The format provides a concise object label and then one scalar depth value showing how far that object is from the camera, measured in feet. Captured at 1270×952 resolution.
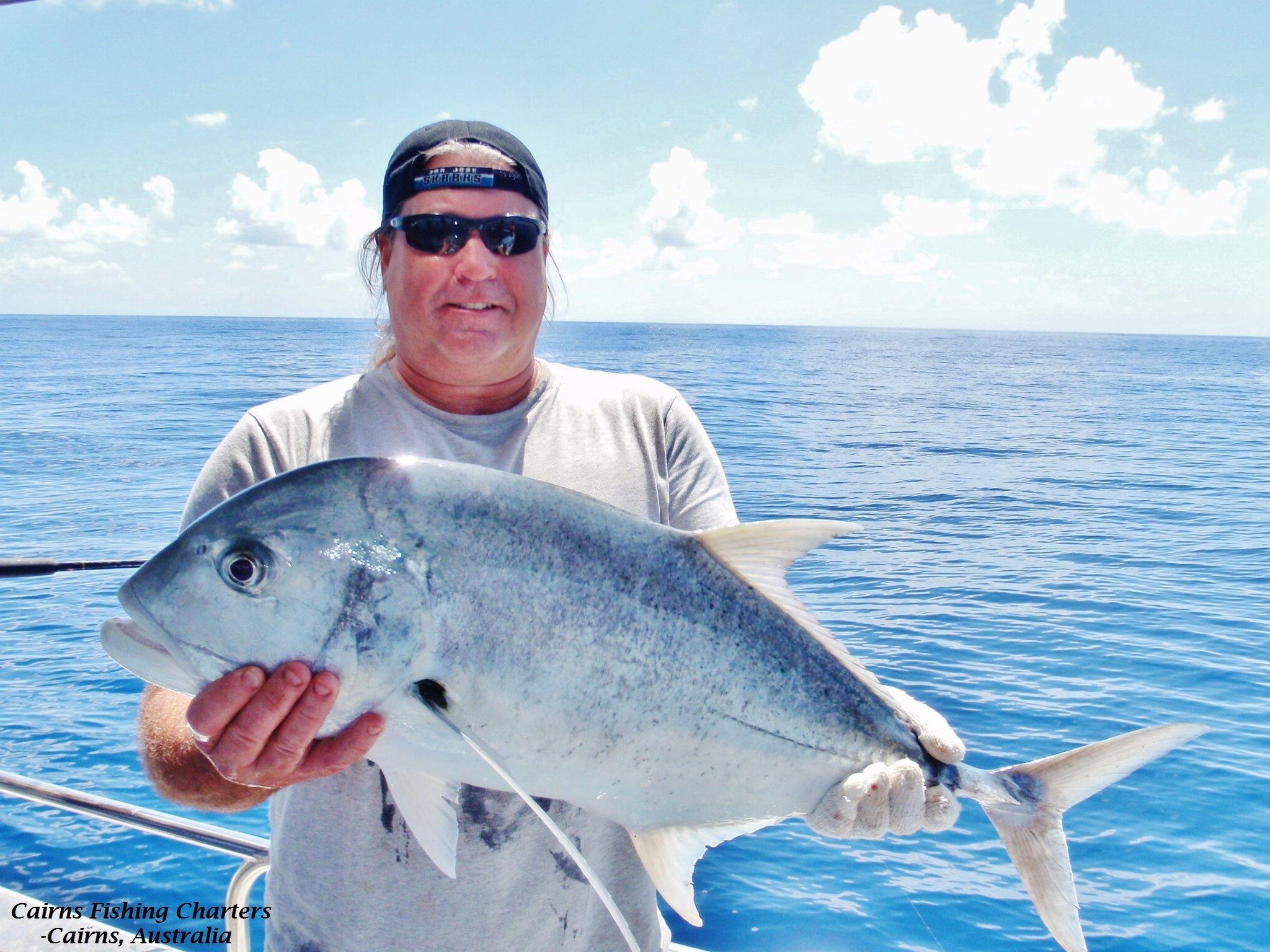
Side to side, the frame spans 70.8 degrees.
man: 7.24
